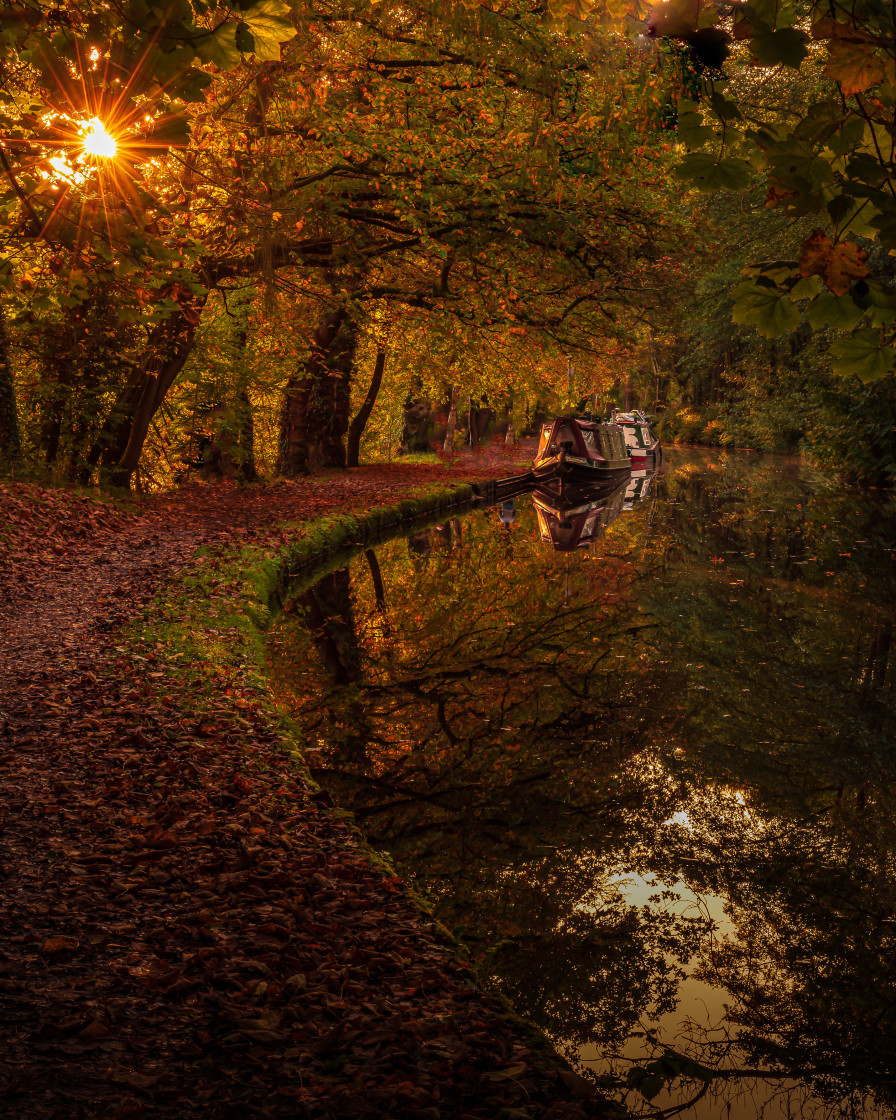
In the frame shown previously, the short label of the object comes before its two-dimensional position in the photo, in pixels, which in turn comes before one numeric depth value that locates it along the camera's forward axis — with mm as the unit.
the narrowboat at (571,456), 34844
